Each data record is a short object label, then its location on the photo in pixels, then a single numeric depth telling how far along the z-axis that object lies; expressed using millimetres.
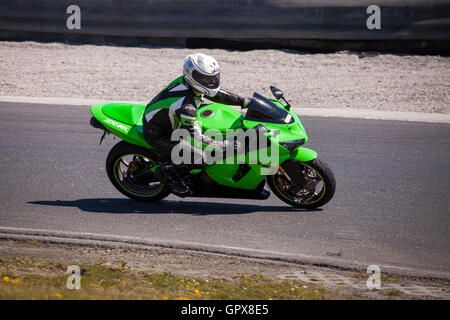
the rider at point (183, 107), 13625
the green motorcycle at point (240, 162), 13969
